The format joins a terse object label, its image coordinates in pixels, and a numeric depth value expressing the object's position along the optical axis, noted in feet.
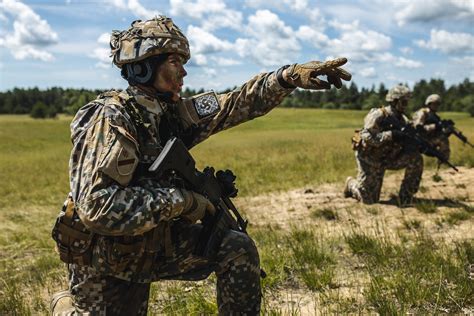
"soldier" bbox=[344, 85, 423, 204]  28.98
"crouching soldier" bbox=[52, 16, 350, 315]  8.80
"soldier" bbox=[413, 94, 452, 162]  38.11
